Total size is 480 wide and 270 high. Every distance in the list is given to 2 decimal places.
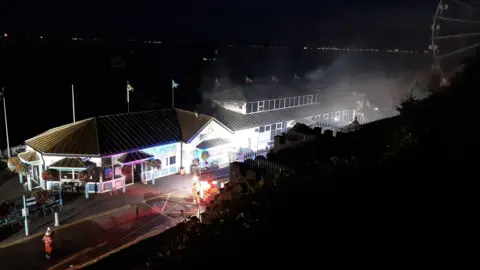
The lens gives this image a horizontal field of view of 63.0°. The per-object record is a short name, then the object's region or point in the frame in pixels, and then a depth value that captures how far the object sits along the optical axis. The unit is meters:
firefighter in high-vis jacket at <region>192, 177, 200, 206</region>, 21.95
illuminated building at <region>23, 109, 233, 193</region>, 23.88
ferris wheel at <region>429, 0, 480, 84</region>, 21.28
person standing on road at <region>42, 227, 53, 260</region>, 16.75
